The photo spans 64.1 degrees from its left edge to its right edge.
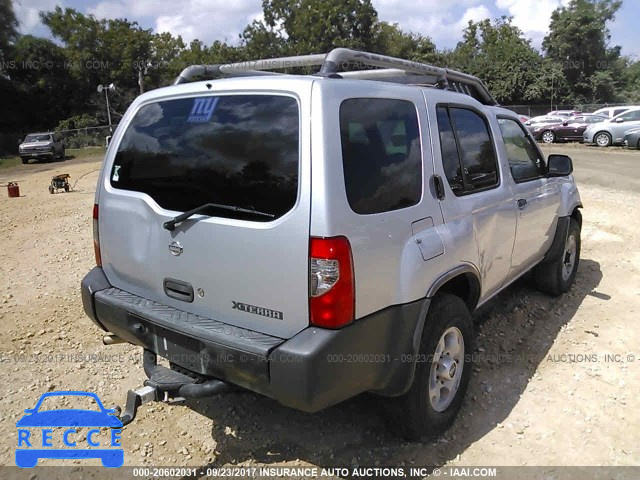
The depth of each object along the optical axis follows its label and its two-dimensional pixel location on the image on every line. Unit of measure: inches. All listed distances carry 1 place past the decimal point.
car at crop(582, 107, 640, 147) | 845.2
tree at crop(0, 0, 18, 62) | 1514.9
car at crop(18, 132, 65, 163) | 1026.9
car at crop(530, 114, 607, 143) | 964.6
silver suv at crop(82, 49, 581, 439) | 89.4
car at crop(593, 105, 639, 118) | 970.4
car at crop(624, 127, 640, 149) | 805.2
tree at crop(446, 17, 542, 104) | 1692.9
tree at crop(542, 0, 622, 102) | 1817.2
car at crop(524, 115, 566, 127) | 1013.8
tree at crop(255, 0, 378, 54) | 2050.9
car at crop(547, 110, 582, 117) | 1256.2
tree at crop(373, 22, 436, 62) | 2231.8
